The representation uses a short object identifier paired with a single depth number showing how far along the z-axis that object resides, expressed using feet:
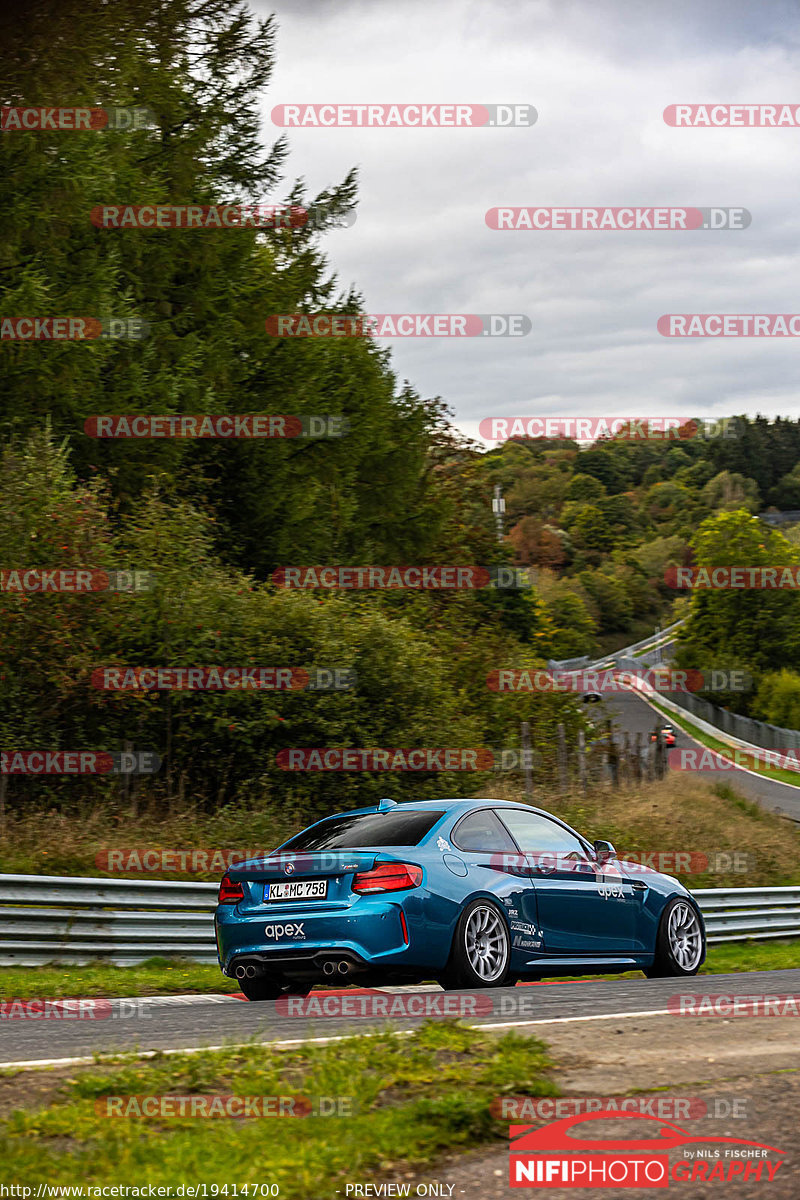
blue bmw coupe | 58.34
